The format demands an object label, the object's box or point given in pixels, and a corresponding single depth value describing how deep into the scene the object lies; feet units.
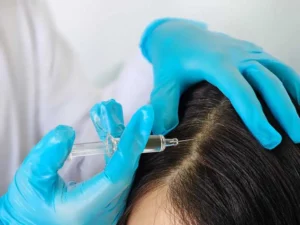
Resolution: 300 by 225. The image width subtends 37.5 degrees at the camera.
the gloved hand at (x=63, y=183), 1.94
